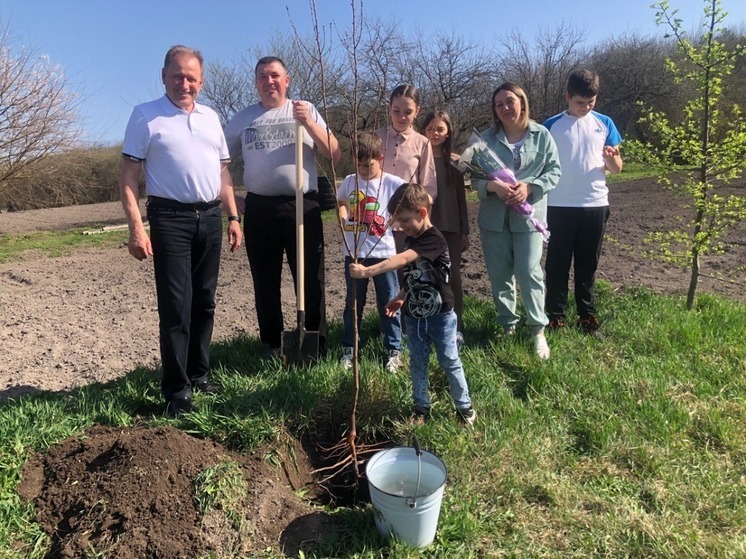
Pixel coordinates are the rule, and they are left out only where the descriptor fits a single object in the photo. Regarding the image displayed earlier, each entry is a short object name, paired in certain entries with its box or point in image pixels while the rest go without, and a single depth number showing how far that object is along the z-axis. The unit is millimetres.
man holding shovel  3764
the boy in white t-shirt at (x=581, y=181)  4258
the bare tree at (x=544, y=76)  22703
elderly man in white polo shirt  3113
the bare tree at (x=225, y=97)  23672
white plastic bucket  2277
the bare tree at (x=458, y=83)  20094
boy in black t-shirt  2924
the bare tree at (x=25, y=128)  10727
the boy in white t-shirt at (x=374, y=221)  3656
